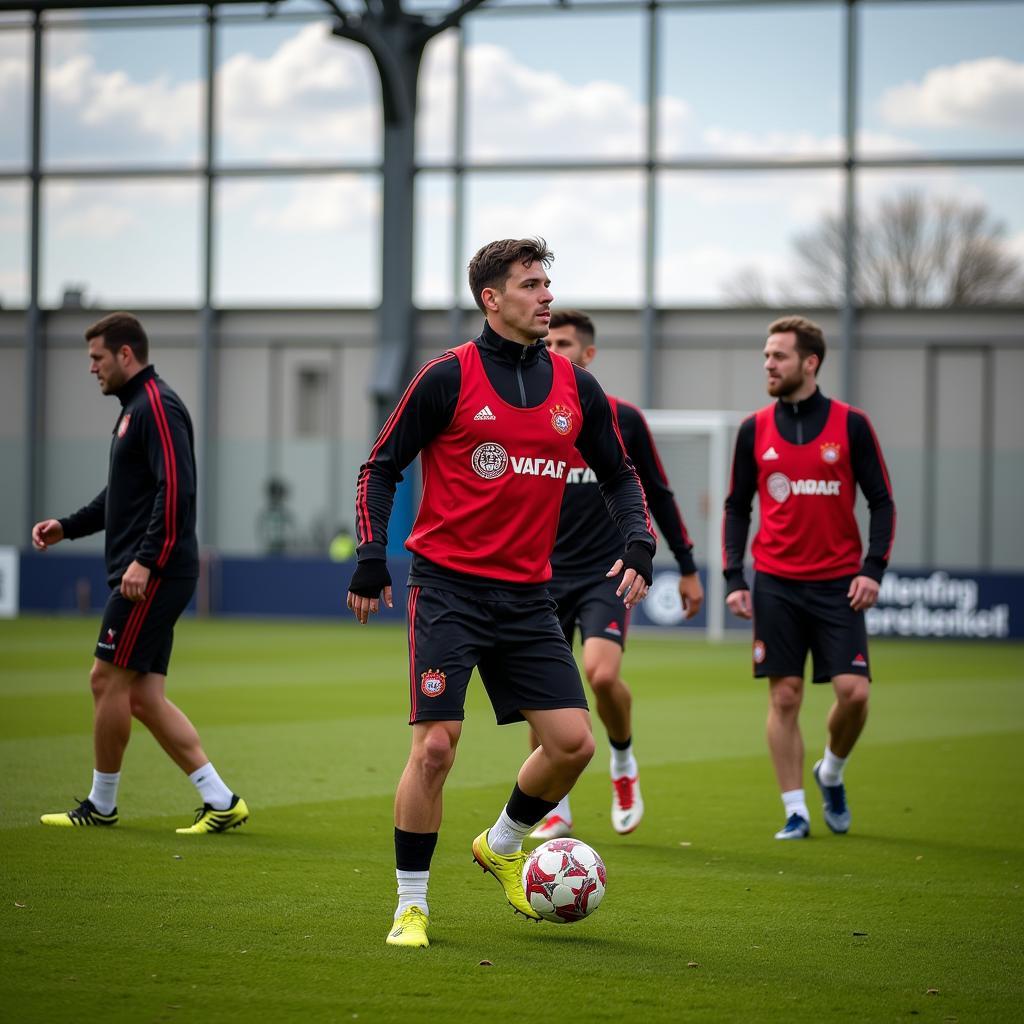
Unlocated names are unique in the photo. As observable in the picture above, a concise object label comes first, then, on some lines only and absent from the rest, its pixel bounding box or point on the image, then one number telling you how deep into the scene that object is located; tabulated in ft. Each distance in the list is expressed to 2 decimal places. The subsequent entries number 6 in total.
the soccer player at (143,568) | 42.69
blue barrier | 134.41
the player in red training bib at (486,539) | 31.20
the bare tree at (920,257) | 159.91
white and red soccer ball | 32.15
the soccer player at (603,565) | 44.76
